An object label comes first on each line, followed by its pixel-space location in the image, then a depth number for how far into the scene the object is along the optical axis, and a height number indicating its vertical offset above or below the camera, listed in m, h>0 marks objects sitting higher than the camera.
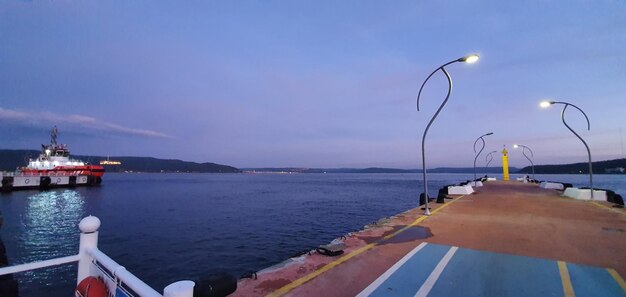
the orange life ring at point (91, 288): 3.45 -1.50
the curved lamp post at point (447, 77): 11.54 +4.03
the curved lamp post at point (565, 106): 17.07 +3.81
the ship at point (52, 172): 59.84 -1.46
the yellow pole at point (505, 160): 51.19 +1.44
